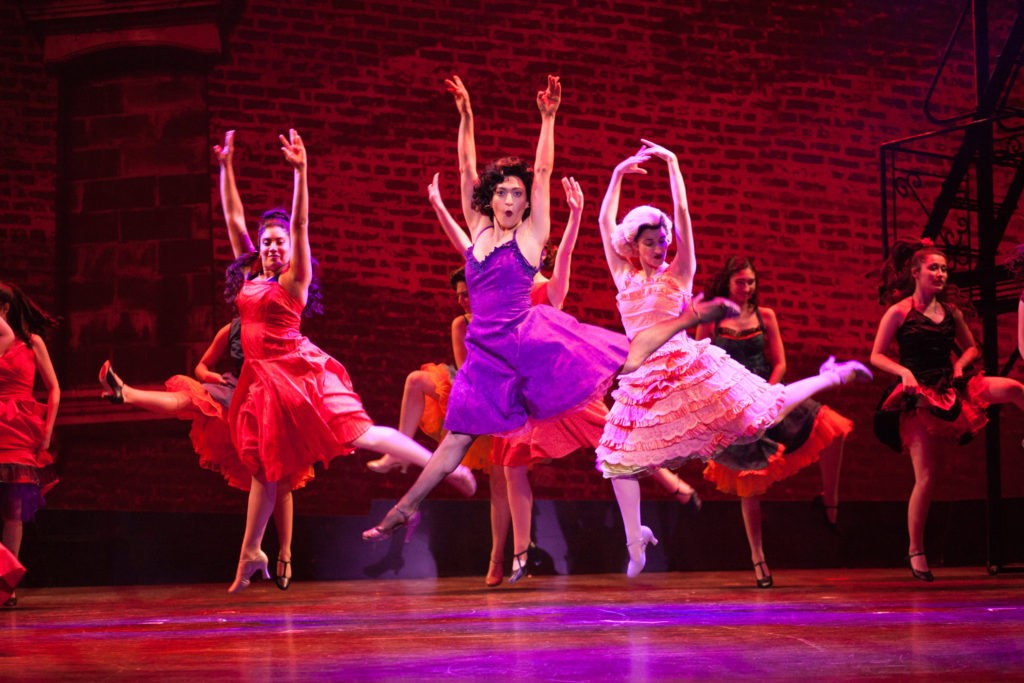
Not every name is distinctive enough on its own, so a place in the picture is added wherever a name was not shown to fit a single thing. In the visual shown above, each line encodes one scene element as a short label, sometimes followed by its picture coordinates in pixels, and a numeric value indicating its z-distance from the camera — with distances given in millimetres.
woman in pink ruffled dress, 5199
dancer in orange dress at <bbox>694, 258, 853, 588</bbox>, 6246
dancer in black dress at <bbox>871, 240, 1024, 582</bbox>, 6215
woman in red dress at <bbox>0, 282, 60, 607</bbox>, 5949
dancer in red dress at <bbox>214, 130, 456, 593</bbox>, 5496
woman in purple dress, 4309
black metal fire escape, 6602
